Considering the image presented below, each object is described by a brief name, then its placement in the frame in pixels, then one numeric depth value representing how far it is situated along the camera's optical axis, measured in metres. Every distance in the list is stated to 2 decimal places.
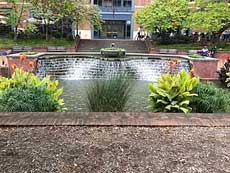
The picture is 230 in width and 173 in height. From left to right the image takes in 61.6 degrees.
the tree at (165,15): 13.32
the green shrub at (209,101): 3.38
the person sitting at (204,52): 10.10
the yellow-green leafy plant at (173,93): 3.31
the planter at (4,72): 7.23
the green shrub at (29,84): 3.29
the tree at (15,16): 13.67
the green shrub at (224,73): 6.98
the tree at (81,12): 13.26
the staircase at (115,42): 13.75
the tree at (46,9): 13.33
